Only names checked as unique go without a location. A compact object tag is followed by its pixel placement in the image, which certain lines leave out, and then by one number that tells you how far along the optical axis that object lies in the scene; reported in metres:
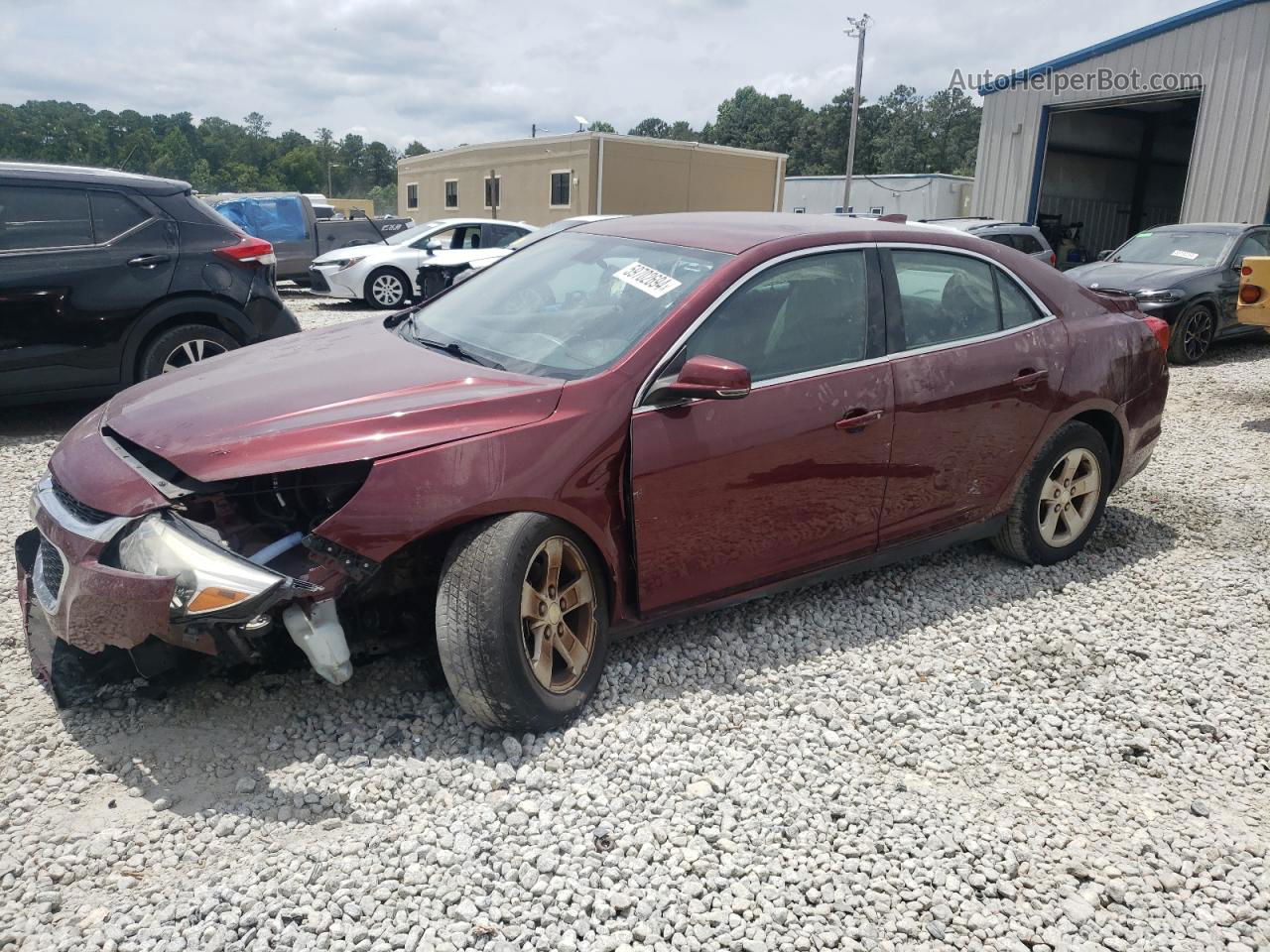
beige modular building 30.05
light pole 33.06
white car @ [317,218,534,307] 14.94
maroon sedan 2.79
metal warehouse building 16.17
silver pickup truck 17.64
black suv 6.30
